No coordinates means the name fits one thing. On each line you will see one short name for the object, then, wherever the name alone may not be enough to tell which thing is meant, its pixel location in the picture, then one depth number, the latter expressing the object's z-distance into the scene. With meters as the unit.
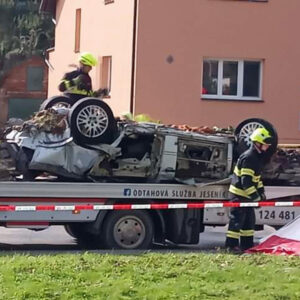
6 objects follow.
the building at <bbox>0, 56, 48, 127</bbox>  53.11
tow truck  12.80
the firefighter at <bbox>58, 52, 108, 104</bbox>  14.09
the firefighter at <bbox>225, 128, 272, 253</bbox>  12.70
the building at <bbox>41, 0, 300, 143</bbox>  26.16
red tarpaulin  11.66
